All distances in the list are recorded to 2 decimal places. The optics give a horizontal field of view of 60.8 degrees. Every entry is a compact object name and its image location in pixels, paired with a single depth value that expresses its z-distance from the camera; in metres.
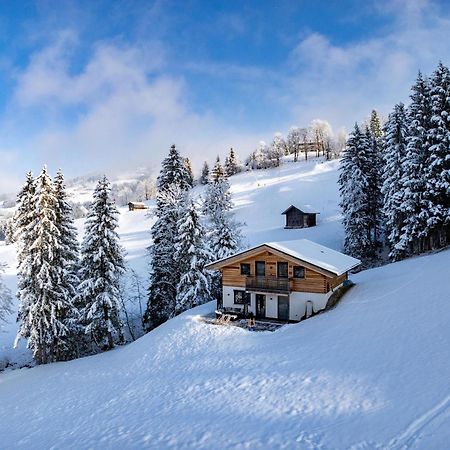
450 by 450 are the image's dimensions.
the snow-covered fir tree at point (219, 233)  32.47
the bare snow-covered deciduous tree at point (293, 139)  137.88
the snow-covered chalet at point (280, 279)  25.81
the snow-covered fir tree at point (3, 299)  27.21
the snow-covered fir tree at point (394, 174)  35.66
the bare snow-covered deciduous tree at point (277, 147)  125.47
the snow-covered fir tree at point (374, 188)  42.78
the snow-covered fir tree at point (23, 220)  27.22
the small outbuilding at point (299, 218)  57.28
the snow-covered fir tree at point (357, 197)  40.44
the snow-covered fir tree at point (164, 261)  32.72
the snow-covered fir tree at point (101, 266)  27.97
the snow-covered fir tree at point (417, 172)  33.31
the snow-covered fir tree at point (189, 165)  102.09
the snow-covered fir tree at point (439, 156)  32.16
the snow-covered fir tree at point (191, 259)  29.89
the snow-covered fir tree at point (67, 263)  27.84
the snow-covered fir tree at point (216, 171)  60.78
